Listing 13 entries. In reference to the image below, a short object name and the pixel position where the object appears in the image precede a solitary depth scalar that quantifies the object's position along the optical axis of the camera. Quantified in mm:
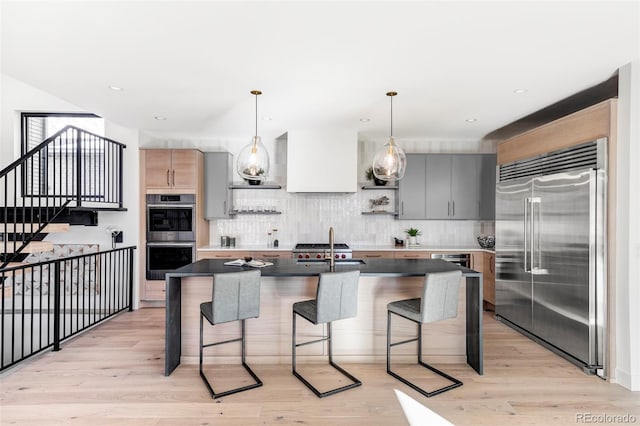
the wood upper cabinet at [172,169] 4965
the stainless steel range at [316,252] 4766
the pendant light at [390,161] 3277
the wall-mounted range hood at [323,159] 5035
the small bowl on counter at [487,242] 5043
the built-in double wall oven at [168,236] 4914
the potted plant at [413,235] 5357
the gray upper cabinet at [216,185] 5215
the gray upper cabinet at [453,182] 5305
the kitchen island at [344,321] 3121
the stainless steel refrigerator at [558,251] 2873
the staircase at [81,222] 4430
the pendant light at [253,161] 3215
